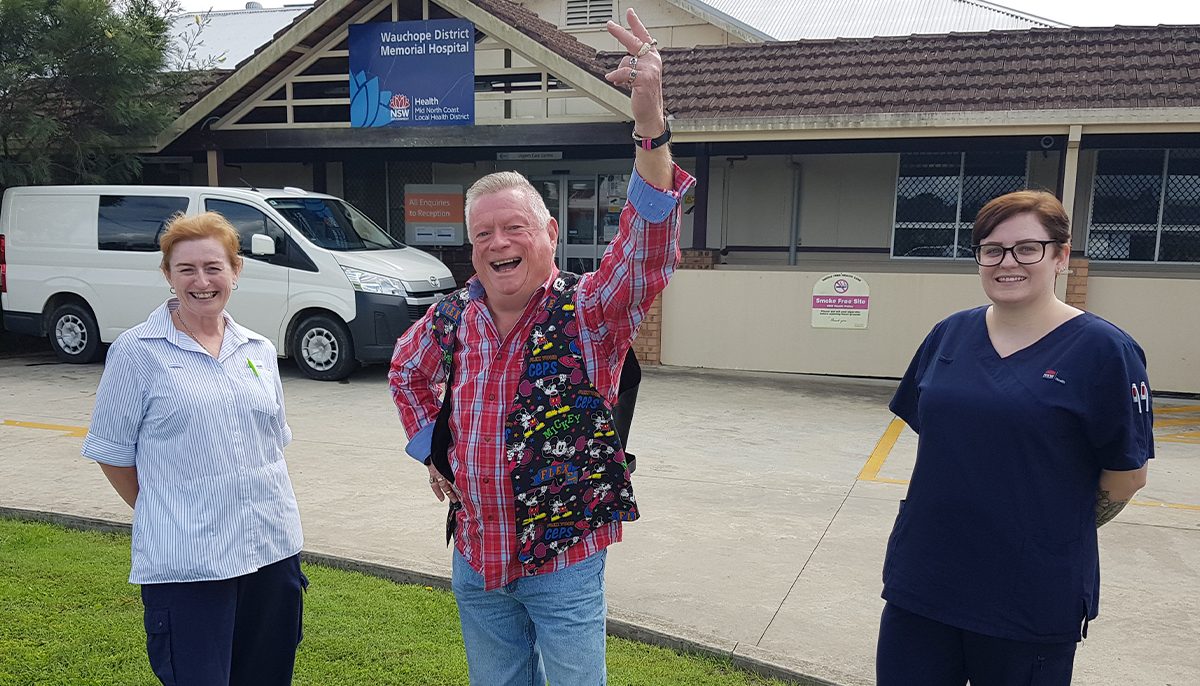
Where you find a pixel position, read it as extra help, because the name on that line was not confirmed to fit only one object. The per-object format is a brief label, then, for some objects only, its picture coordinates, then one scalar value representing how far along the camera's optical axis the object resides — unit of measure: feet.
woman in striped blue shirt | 7.97
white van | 31.48
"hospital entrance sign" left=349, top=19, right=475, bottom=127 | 36.70
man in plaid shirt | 7.18
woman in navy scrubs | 7.18
